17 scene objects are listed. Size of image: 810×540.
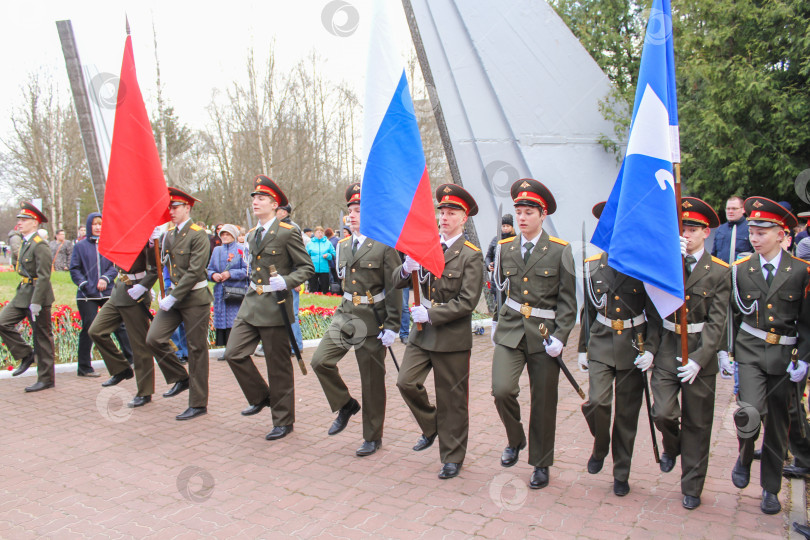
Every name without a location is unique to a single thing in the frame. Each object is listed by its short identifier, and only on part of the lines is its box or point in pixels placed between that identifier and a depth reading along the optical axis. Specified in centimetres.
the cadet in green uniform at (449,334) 476
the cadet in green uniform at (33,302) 734
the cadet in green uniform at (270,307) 577
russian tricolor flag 476
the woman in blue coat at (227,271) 930
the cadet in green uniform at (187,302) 630
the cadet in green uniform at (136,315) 675
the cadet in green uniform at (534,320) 455
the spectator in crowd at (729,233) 798
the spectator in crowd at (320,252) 1561
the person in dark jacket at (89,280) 814
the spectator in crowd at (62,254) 1776
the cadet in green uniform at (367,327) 531
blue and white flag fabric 415
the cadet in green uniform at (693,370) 412
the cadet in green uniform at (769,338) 415
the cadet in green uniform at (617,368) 434
